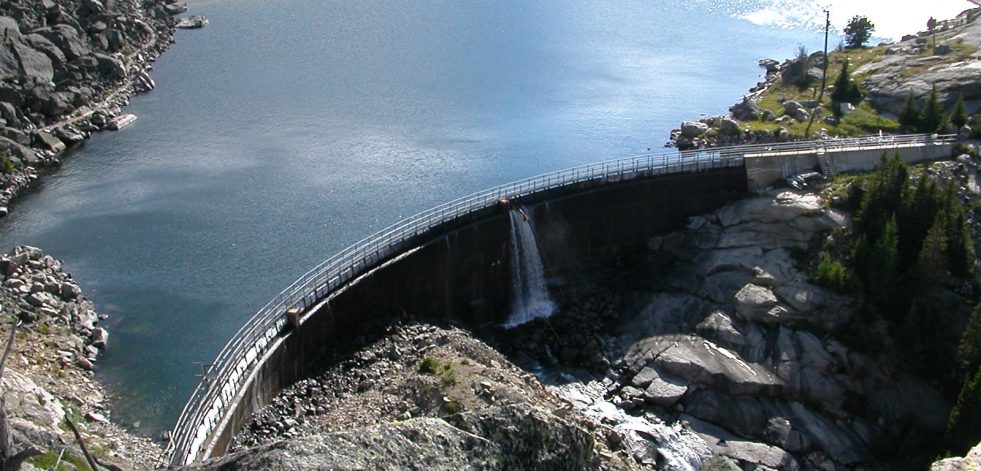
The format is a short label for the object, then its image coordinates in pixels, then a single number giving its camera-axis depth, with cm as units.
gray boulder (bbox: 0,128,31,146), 8065
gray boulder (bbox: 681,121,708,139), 8862
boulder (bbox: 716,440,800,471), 5053
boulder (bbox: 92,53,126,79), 10162
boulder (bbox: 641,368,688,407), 5359
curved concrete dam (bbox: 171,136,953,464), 4569
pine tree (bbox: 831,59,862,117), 8588
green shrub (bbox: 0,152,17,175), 7588
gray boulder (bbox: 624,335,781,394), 5450
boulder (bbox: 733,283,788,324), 5809
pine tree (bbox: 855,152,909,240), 6109
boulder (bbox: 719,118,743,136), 8494
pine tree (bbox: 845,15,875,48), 10594
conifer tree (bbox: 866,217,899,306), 5797
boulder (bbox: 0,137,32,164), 7856
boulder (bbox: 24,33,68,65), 9619
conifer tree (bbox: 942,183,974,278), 5947
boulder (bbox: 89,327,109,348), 5303
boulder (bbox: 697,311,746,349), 5722
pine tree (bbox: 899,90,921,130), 7738
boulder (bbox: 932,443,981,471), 3200
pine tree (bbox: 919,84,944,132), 7544
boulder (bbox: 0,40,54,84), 8812
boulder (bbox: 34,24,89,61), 9975
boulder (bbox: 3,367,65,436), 3847
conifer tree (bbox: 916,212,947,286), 5781
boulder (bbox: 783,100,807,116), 8706
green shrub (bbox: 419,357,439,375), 4728
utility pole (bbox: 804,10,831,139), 9052
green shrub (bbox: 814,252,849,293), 5878
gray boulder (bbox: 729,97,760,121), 8931
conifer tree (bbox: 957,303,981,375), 5331
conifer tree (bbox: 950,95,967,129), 7388
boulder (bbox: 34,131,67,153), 8319
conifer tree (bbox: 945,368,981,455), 4875
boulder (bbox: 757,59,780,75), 11251
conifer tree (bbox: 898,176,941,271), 6041
